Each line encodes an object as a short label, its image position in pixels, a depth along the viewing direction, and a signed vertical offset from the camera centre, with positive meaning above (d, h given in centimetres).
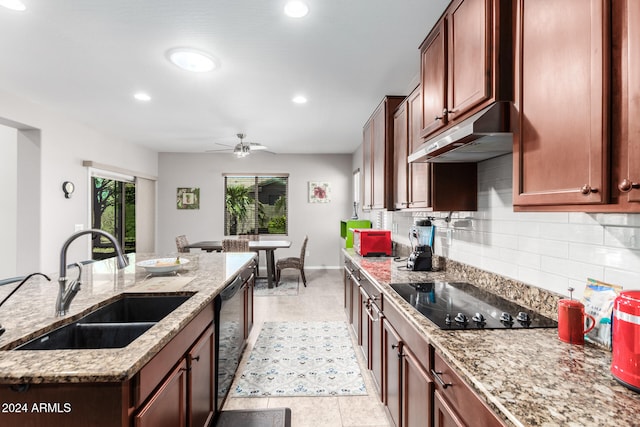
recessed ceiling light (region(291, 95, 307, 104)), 355 +126
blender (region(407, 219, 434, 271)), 248 -27
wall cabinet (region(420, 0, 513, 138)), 124 +67
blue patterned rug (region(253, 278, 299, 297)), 513 -126
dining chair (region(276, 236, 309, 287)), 566 -91
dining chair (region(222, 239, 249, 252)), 504 -50
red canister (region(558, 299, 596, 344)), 110 -37
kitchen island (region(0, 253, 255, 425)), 93 -46
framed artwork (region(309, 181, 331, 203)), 707 +47
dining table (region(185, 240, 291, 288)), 542 -58
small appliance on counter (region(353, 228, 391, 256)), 322 -29
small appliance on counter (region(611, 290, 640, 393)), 81 -33
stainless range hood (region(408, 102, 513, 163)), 121 +32
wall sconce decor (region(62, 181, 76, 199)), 423 +33
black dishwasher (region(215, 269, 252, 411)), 200 -85
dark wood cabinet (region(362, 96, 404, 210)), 296 +56
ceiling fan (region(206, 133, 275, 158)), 503 +101
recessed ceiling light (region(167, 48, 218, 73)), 253 +124
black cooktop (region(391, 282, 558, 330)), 129 -45
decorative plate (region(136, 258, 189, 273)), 225 -37
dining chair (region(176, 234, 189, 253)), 556 -53
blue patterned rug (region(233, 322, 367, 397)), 243 -130
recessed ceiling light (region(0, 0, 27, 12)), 194 +126
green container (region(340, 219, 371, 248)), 424 -19
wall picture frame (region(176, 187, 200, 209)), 702 +34
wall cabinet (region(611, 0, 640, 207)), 76 +26
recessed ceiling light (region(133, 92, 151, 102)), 348 +127
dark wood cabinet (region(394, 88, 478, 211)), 211 +23
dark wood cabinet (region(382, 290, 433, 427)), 131 -75
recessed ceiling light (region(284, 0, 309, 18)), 194 +124
